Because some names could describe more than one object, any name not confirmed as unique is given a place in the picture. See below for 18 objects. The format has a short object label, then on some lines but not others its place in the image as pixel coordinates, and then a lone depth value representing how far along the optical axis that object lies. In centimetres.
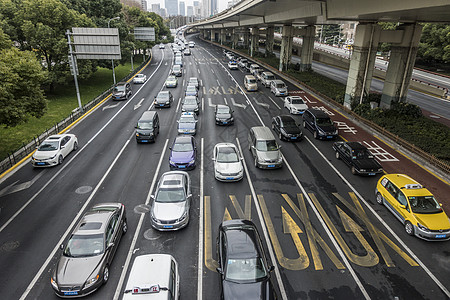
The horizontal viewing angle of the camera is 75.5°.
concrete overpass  2147
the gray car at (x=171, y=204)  1388
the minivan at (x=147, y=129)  2422
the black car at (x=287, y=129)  2464
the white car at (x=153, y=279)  908
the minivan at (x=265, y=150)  2002
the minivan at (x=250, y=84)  4181
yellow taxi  1339
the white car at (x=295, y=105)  3149
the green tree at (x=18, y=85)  1638
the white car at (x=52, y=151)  2014
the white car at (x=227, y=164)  1831
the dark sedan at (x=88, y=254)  1028
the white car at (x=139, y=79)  4784
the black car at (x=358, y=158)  1905
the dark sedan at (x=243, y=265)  973
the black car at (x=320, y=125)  2499
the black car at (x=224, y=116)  2833
